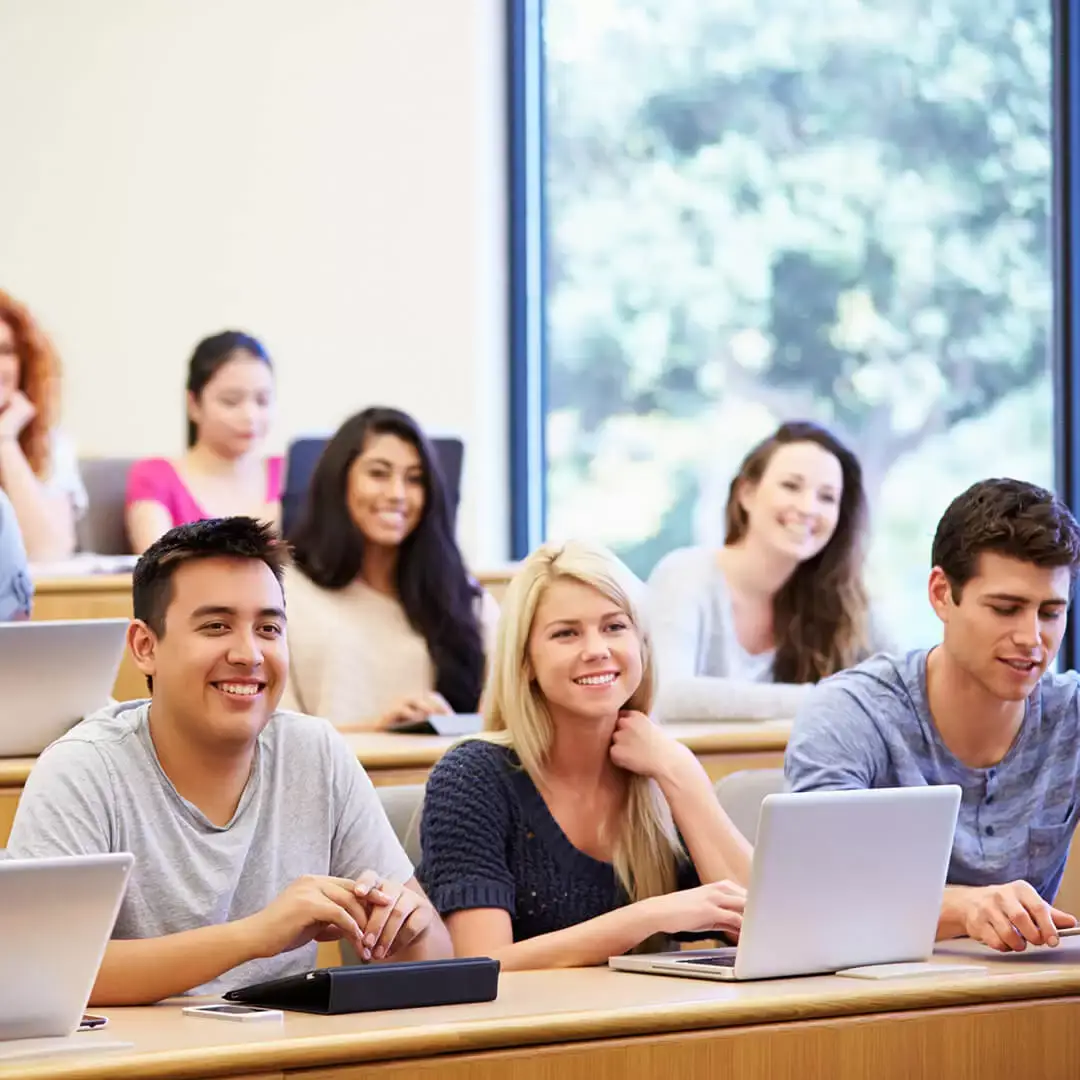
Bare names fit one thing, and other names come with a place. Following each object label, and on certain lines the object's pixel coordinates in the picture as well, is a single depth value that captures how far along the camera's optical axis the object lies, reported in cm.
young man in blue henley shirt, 439
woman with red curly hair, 779
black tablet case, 313
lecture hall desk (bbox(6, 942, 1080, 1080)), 283
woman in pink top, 815
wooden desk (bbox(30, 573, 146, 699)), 639
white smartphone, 309
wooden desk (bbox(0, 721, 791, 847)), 530
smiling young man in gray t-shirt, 361
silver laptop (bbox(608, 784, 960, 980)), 344
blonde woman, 423
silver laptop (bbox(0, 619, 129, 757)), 478
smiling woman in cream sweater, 662
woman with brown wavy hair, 682
